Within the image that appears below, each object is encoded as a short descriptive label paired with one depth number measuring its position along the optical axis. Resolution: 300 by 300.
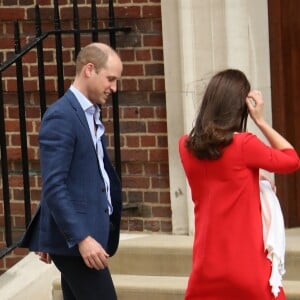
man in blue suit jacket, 9.43
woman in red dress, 9.43
